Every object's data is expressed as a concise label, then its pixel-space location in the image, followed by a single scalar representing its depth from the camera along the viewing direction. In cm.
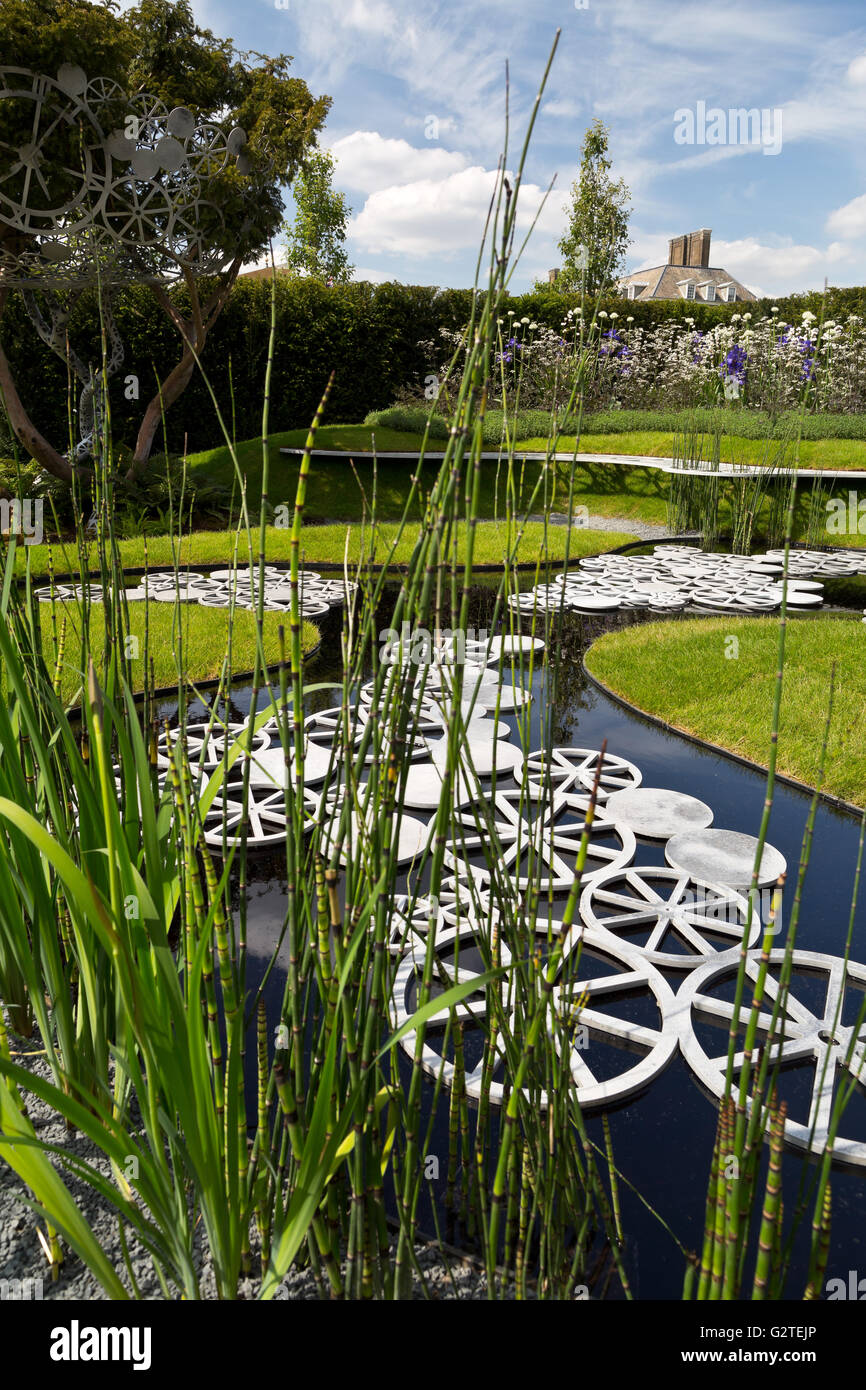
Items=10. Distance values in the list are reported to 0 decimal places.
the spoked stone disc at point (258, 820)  233
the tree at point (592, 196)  1992
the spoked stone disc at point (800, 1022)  142
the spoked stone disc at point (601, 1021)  148
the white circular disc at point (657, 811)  241
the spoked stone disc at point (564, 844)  220
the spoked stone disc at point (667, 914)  188
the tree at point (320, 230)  2353
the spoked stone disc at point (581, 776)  267
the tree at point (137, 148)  527
